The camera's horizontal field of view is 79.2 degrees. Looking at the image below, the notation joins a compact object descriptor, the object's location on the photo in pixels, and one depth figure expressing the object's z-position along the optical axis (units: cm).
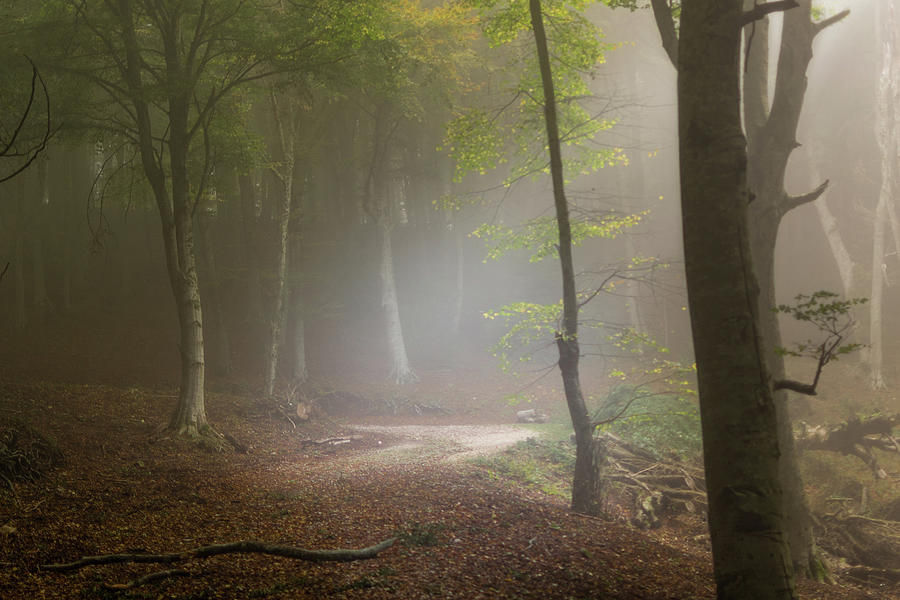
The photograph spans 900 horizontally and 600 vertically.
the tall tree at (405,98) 1709
